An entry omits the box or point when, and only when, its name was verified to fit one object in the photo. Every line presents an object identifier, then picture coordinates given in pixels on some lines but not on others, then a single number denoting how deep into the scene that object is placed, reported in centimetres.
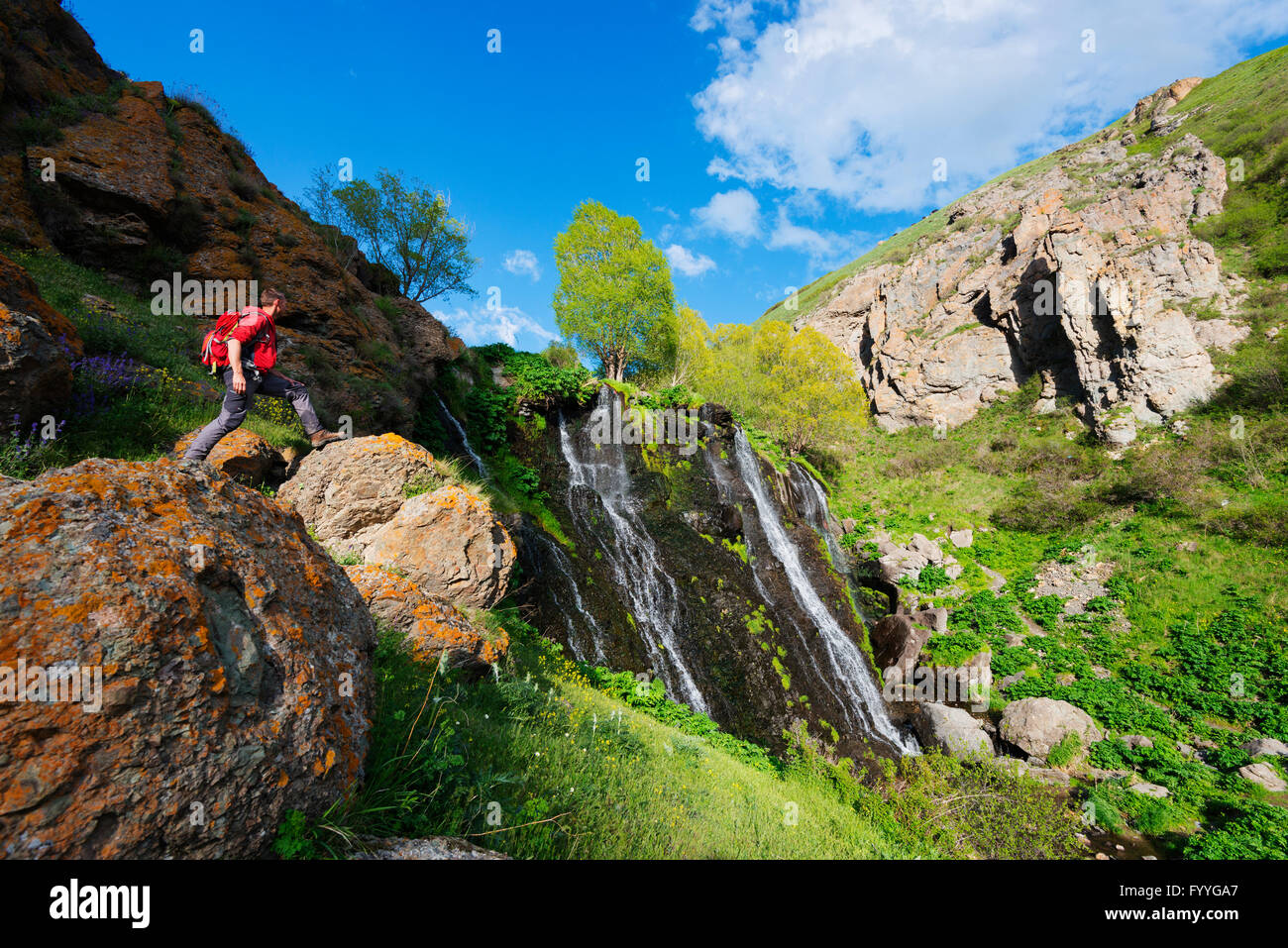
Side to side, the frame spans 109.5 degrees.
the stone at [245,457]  545
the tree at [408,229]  1925
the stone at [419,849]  211
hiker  509
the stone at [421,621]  451
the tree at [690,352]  3033
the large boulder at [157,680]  154
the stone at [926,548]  2238
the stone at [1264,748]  1134
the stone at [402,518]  609
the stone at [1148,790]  1115
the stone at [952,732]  1302
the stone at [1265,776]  1057
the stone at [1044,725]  1321
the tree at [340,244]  1482
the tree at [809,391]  2709
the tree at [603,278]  2381
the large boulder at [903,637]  1688
